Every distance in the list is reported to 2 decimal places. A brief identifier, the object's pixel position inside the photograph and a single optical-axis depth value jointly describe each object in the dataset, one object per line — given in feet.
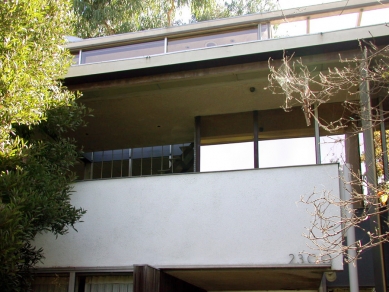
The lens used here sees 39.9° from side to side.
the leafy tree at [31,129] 22.06
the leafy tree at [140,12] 72.64
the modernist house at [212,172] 26.04
